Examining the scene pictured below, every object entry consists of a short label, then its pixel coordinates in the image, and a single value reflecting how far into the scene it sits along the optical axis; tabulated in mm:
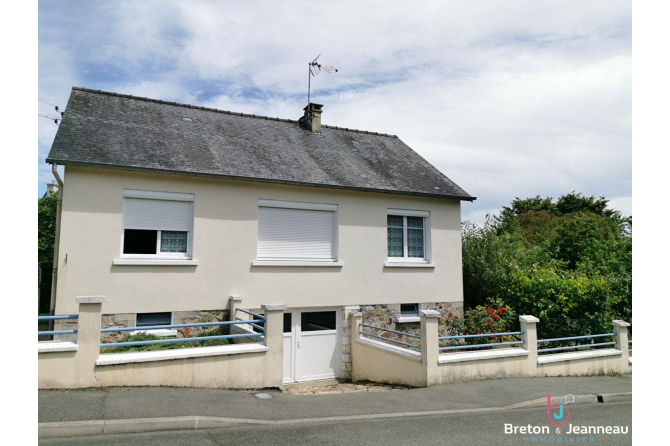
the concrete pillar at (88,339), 7012
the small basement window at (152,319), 10094
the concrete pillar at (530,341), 10219
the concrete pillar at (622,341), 11397
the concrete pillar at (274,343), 8406
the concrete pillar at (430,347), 9133
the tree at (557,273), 12664
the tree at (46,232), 21484
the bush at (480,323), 12259
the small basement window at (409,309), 13296
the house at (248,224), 9820
